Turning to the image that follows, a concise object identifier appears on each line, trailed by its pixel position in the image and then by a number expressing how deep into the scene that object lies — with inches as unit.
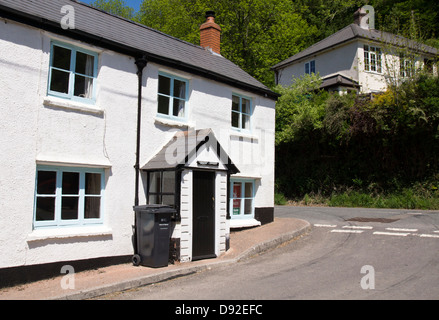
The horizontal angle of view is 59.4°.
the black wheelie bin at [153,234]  340.8
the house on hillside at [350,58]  1045.2
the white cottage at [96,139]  300.4
